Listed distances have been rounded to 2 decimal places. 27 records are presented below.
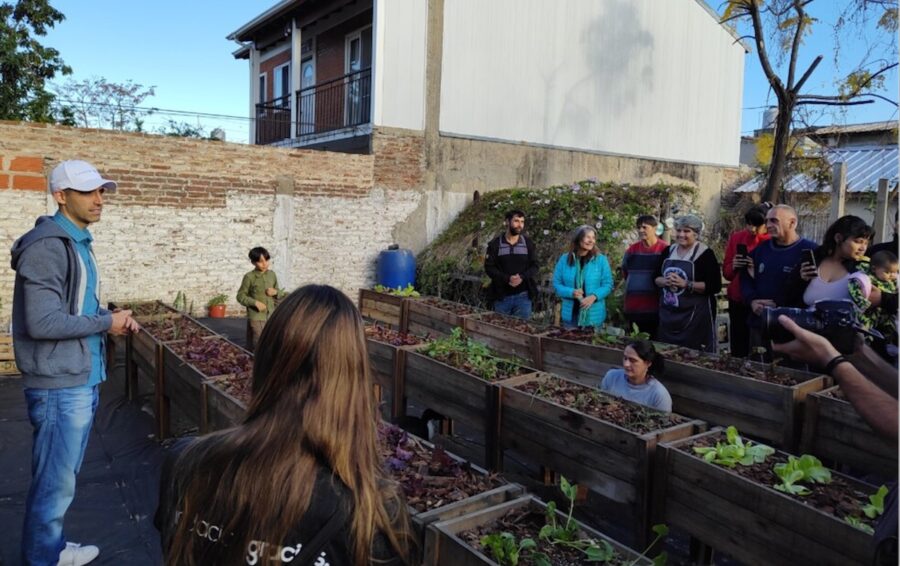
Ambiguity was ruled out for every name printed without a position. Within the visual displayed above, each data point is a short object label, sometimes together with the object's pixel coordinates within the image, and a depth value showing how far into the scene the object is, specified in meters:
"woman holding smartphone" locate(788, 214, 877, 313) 4.31
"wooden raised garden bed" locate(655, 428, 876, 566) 2.59
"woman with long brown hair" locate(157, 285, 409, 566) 1.35
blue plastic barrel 12.84
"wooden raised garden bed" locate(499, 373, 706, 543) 3.42
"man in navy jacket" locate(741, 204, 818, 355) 5.33
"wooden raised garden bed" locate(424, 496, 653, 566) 2.45
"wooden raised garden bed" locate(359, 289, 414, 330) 8.48
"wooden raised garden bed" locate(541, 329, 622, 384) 5.47
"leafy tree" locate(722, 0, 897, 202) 11.35
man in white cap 3.01
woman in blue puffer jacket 6.69
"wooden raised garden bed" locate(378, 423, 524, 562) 2.74
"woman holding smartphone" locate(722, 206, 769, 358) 6.32
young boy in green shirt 7.34
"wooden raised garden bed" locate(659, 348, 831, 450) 4.16
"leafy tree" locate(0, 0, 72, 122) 16.05
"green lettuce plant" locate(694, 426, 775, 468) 3.12
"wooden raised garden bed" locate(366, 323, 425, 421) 5.53
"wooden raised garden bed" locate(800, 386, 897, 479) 3.66
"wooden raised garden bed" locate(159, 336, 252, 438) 4.86
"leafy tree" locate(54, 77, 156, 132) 21.64
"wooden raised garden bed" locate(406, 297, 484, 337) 7.56
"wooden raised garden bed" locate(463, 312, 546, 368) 6.14
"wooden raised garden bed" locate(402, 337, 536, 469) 4.39
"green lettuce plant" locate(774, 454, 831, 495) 2.86
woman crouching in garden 4.42
